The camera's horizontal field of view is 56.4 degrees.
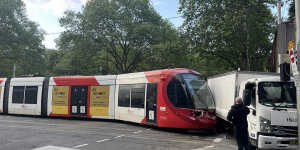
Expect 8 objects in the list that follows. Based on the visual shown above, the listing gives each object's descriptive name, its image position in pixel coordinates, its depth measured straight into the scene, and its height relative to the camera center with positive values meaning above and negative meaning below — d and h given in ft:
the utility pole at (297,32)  22.90 +4.77
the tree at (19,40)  110.42 +19.72
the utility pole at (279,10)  64.31 +18.10
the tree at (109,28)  99.30 +21.52
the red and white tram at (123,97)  38.78 -1.73
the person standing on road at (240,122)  23.91 -2.93
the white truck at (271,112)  23.72 -2.02
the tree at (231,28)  71.10 +16.07
